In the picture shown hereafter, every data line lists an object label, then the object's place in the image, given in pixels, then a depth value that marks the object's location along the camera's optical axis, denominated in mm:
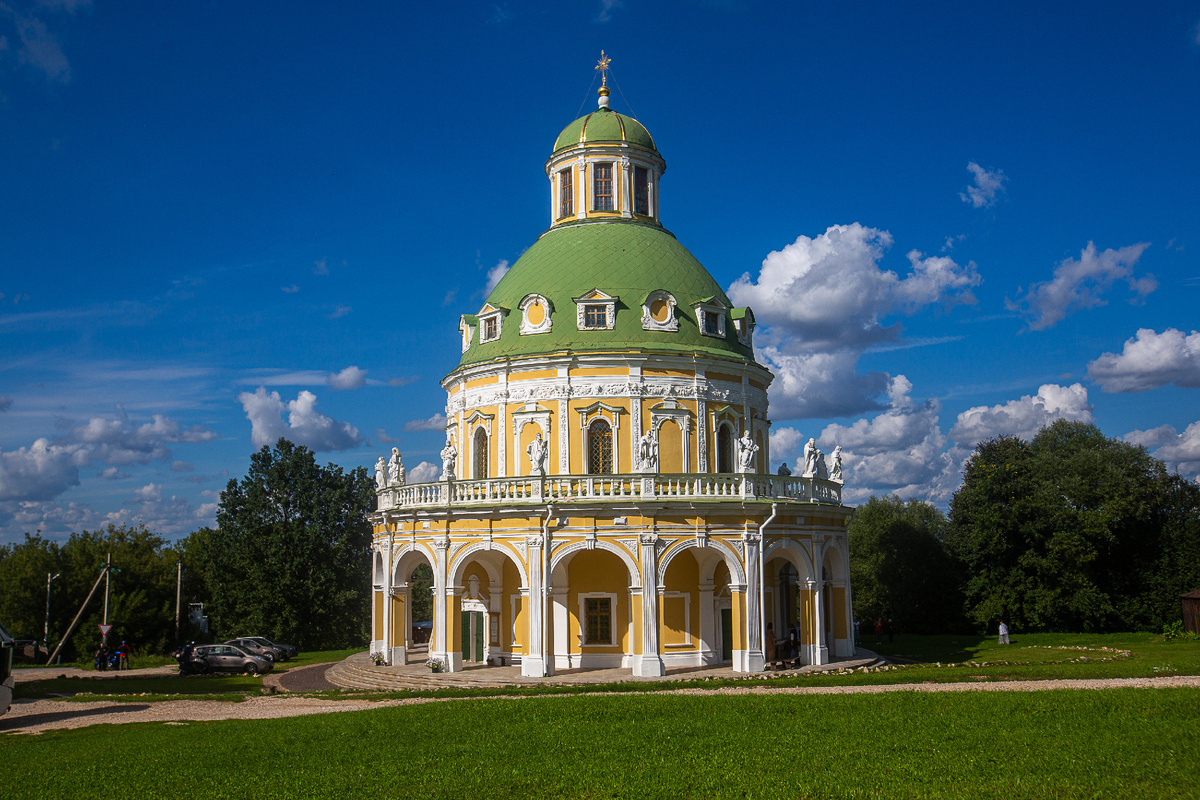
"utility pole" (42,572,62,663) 48906
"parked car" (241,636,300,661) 42812
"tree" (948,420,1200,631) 48594
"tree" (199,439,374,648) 48000
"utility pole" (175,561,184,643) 48969
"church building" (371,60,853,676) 28516
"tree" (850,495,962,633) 54188
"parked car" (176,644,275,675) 35438
